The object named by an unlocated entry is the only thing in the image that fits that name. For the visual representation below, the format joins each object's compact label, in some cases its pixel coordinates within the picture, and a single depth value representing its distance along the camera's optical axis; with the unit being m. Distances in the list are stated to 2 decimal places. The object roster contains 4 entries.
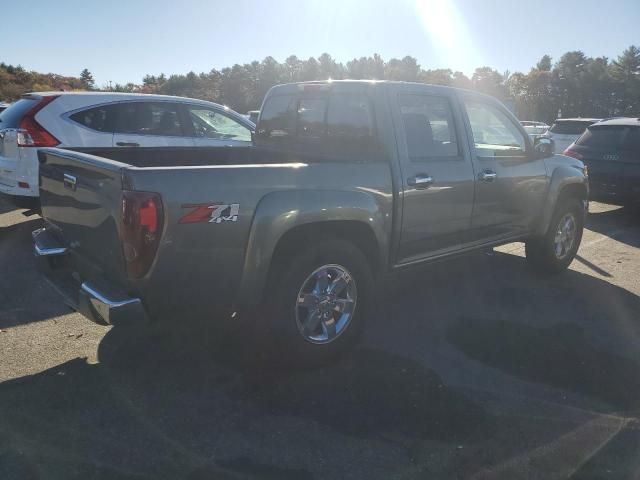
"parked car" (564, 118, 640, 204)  9.07
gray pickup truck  3.08
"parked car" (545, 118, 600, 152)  15.55
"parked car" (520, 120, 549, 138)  30.79
